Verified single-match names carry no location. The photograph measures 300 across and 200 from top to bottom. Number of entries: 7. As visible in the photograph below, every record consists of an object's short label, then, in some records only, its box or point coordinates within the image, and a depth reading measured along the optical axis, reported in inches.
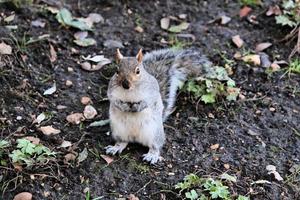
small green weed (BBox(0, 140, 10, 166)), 258.7
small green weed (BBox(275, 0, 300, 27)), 359.6
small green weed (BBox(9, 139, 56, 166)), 257.4
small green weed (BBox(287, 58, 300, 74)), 334.6
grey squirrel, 257.8
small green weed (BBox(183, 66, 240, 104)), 307.6
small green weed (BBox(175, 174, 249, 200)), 253.4
